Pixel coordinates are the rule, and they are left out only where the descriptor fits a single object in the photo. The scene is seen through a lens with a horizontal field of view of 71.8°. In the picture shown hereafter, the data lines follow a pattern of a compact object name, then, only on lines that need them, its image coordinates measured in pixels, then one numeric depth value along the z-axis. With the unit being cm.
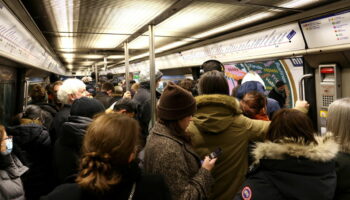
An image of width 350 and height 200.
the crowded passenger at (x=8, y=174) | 161
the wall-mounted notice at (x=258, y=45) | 320
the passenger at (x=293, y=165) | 110
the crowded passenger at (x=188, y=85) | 319
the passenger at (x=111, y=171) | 93
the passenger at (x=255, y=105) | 219
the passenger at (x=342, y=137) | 121
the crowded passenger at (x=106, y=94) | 430
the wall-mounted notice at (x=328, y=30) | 261
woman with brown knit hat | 125
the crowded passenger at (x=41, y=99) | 320
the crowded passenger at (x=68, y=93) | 258
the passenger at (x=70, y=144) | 181
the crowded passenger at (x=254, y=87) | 270
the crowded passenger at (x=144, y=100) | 351
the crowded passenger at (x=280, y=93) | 435
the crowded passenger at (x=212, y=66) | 313
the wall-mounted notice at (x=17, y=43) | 230
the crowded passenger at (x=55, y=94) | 361
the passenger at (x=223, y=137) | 157
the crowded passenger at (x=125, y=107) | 263
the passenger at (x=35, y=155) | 214
